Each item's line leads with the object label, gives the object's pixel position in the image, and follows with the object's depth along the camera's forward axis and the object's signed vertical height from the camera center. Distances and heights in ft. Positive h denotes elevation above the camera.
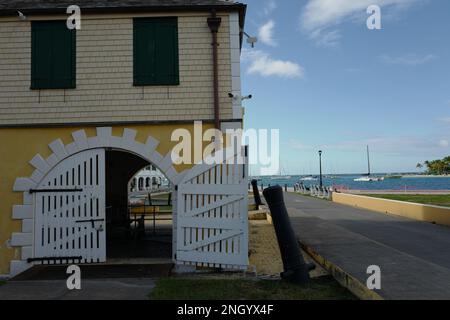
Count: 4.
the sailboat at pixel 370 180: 488.60 -5.56
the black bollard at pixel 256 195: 68.16 -3.38
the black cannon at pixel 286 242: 22.58 -3.75
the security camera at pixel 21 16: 28.45 +11.36
